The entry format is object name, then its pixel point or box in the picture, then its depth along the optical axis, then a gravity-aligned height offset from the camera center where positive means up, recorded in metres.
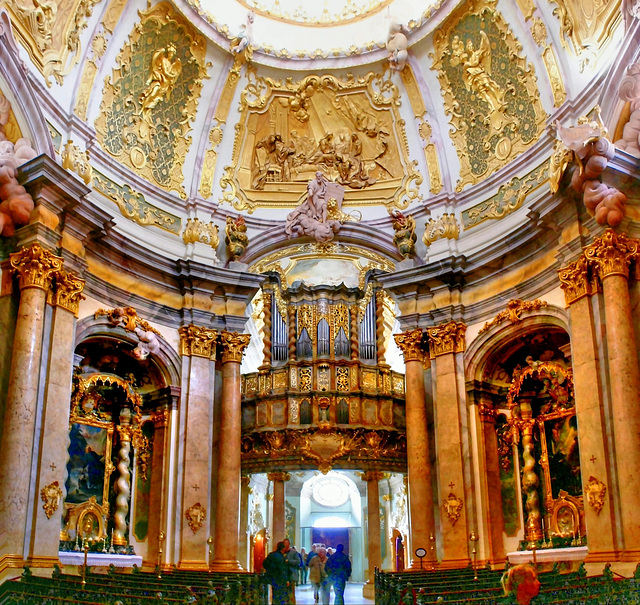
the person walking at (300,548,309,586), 25.35 -0.89
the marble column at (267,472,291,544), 19.78 +1.07
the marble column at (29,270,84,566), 12.69 +2.09
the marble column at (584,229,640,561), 12.04 +2.69
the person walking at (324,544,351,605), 14.91 -0.41
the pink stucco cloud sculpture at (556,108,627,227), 12.92 +6.04
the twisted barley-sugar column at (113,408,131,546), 16.31 +1.37
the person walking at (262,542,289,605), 13.07 -0.41
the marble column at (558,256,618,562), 12.42 +2.15
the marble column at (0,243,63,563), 12.20 +2.39
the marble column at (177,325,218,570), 16.16 +2.29
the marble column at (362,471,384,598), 19.36 +0.58
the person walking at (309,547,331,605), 17.41 -0.51
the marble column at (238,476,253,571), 20.16 +0.70
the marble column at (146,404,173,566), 16.31 +1.37
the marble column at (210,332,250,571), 16.58 +1.88
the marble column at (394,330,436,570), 16.61 +2.06
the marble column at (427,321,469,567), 15.94 +2.10
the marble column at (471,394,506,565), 15.88 +1.25
